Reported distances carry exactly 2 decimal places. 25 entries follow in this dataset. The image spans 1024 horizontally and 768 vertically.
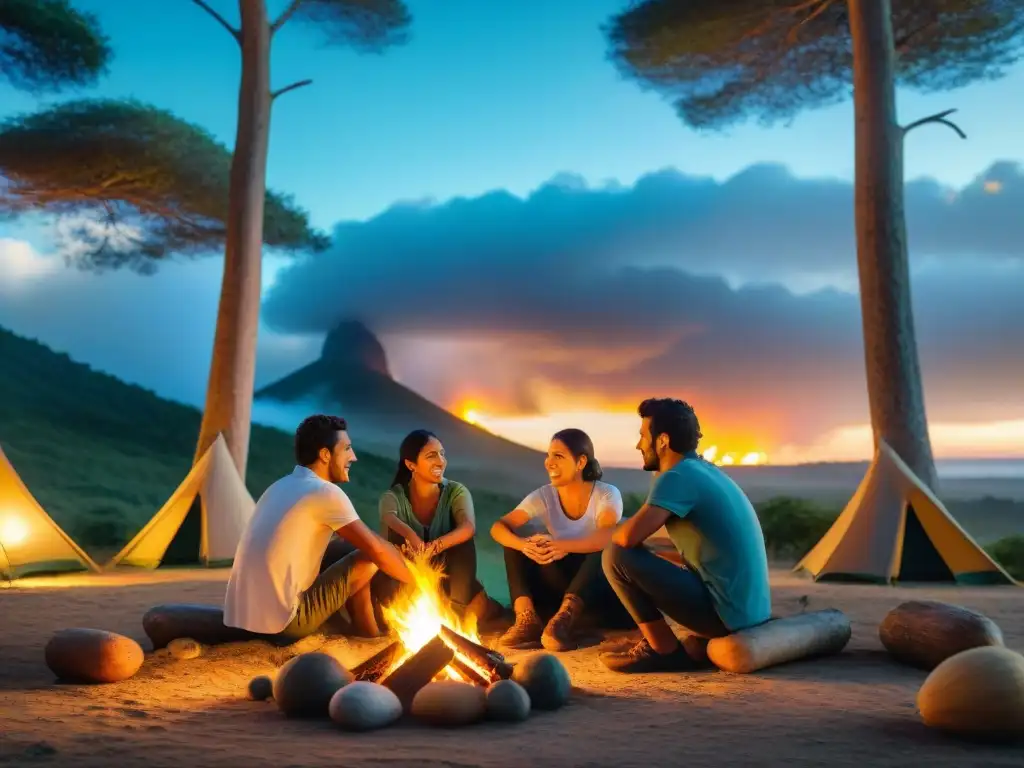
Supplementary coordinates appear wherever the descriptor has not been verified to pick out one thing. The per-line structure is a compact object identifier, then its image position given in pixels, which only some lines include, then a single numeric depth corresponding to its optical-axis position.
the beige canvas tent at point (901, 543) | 7.00
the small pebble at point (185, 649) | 4.11
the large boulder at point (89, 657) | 3.67
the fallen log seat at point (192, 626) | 4.24
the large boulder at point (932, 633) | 3.79
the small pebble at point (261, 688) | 3.38
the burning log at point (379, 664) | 3.38
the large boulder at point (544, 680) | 3.19
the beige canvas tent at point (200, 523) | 8.02
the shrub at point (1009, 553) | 8.30
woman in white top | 4.45
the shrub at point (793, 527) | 9.53
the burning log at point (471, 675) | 3.29
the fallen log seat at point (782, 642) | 3.72
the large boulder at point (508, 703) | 3.06
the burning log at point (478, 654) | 3.29
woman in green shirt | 4.59
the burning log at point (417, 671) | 3.19
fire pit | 2.99
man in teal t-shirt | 3.70
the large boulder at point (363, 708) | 2.91
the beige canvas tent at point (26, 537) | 7.22
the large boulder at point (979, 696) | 2.75
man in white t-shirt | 3.81
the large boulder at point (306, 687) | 3.09
